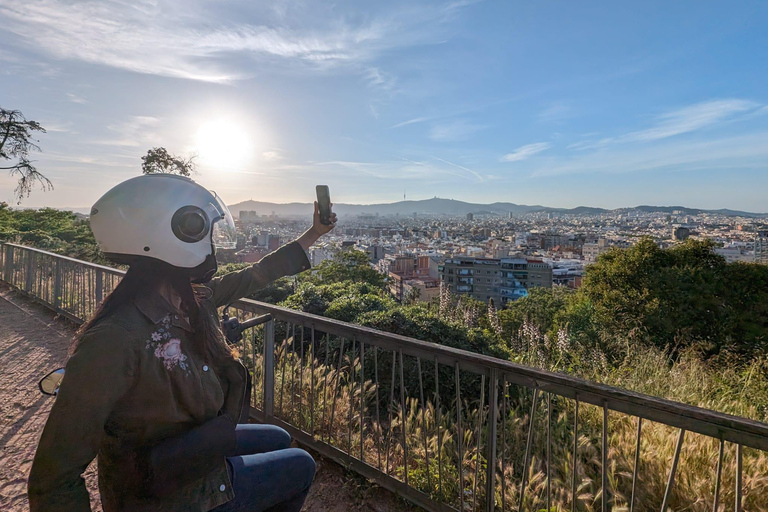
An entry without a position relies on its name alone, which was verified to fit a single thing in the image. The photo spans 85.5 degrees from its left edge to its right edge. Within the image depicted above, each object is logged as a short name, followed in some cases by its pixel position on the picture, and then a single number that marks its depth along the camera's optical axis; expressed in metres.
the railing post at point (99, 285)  6.10
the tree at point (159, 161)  16.94
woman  1.17
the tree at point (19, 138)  20.50
